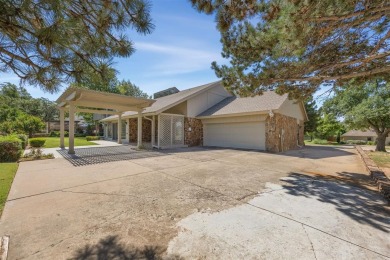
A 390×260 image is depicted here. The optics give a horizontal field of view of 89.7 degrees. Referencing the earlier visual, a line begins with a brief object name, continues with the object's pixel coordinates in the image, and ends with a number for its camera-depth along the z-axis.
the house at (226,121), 13.15
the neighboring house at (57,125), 40.77
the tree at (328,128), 38.62
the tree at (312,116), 26.59
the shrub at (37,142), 15.16
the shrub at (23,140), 14.21
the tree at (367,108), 16.68
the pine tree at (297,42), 4.02
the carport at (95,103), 10.71
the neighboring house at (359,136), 50.78
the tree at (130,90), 35.96
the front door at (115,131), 23.70
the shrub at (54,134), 33.23
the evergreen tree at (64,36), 2.15
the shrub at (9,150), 9.04
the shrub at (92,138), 23.29
